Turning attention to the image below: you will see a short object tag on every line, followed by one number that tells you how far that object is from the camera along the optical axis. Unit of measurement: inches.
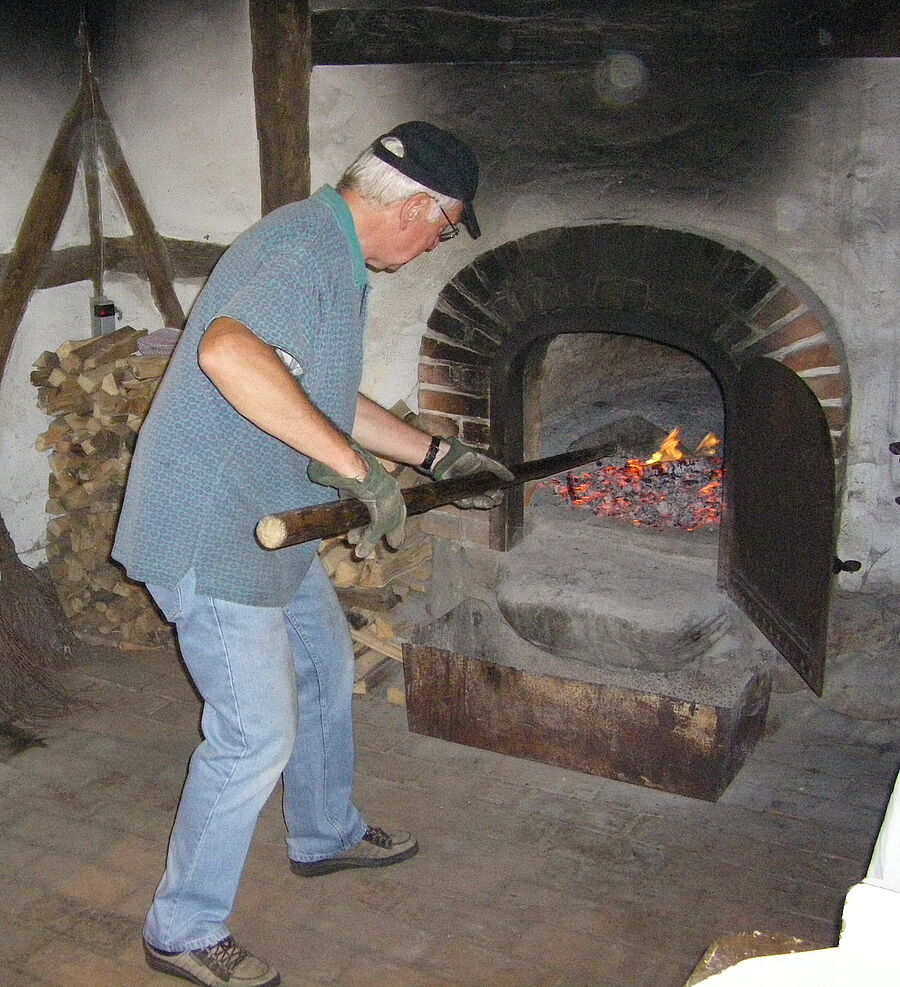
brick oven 136.6
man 93.3
